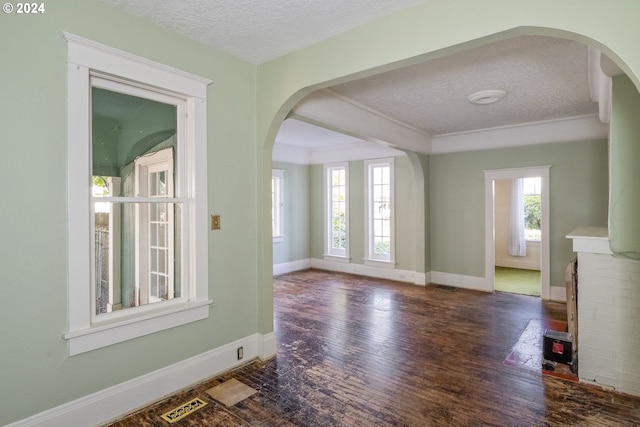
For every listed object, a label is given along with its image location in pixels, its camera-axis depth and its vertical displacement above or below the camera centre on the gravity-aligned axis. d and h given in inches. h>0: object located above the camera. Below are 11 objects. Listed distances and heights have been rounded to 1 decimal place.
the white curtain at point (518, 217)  306.2 -5.3
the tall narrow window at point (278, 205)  279.6 +6.6
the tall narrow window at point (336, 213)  285.4 -0.4
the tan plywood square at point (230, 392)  97.1 -54.3
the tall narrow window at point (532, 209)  305.1 +2.0
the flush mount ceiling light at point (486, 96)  145.7 +52.2
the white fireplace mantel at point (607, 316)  100.0 -32.6
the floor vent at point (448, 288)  225.1 -52.7
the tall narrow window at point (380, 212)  259.8 +0.1
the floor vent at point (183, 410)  88.5 -54.2
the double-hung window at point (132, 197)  82.3 +4.9
